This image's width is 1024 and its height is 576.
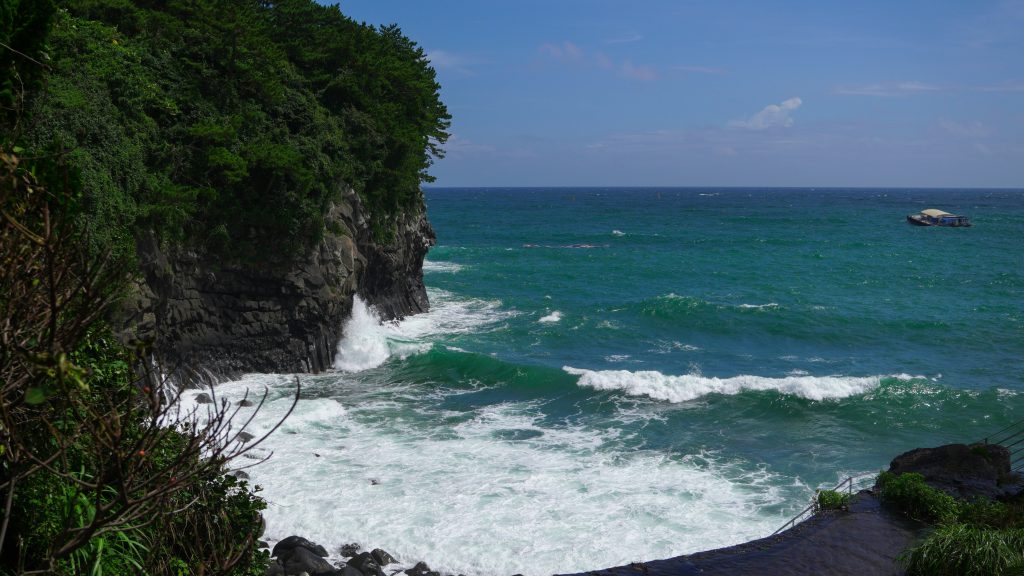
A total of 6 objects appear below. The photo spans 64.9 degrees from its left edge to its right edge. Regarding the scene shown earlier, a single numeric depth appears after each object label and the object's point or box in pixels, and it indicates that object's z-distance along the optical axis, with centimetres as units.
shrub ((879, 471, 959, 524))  1315
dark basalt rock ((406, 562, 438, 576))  1360
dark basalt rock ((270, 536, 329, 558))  1380
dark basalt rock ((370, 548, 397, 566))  1396
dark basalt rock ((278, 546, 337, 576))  1296
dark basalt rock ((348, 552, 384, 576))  1348
